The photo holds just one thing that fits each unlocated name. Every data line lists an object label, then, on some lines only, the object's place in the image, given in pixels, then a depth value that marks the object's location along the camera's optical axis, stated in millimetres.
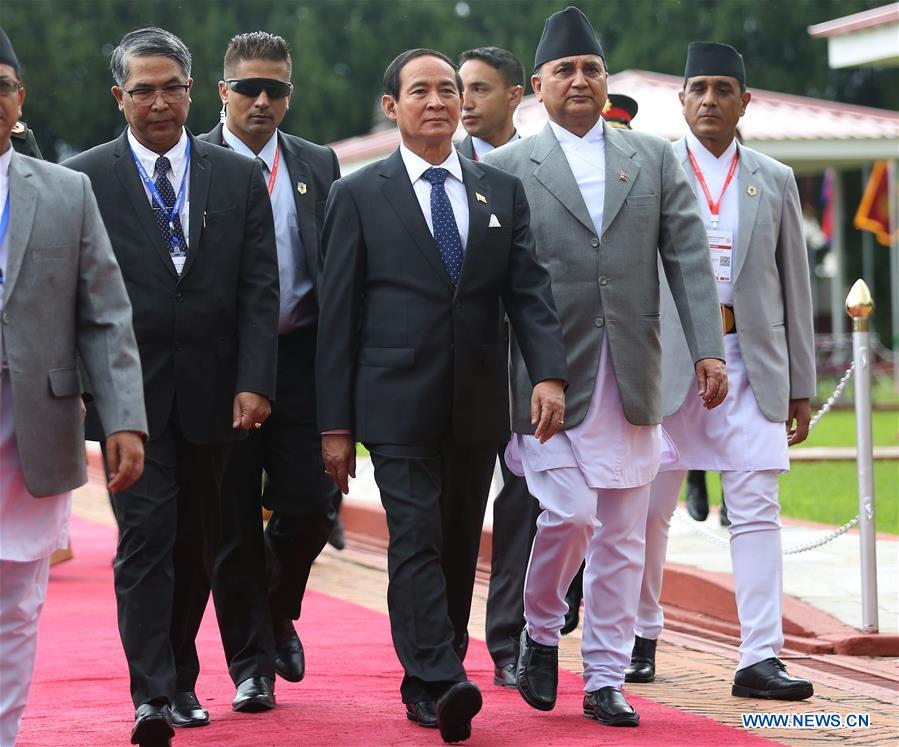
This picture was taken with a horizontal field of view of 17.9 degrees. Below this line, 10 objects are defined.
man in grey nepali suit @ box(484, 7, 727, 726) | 9825
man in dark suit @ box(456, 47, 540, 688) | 11280
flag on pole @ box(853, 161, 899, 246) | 48331
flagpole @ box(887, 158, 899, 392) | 47496
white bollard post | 12376
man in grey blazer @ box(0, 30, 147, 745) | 7815
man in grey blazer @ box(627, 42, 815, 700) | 10768
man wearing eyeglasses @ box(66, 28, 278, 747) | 9263
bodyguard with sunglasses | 10319
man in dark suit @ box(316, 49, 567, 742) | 9370
